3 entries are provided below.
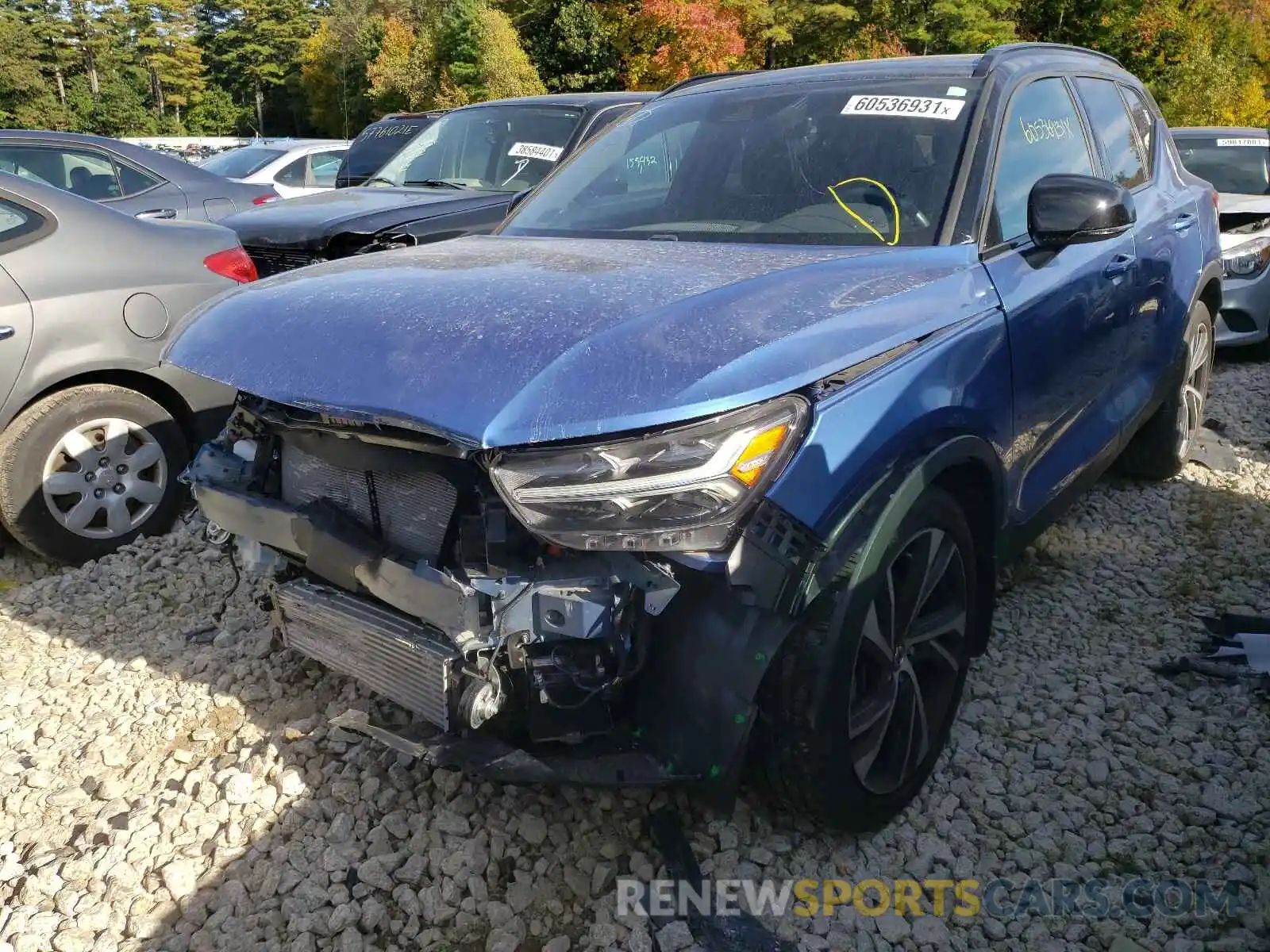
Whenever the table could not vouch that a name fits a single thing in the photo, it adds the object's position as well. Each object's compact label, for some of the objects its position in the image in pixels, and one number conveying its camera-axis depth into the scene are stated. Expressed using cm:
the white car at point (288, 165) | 1221
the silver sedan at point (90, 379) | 420
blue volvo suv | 206
